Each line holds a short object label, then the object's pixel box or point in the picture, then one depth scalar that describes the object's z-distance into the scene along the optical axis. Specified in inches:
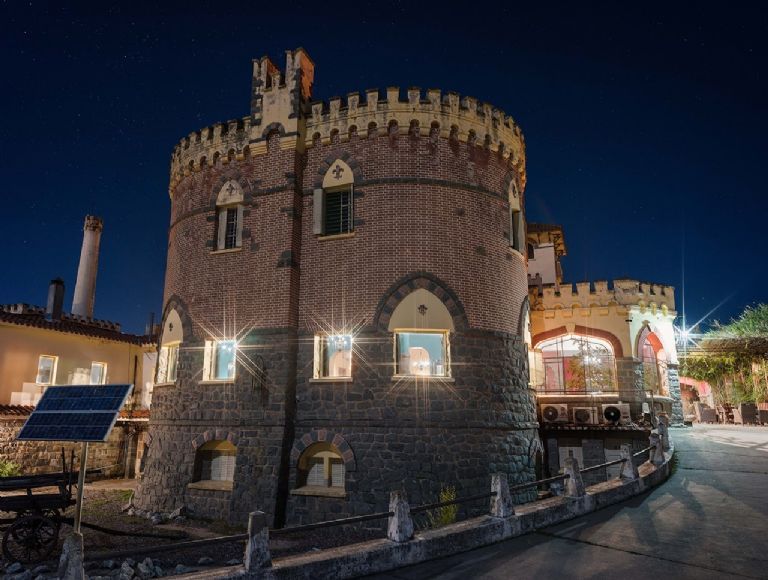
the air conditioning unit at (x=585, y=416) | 796.0
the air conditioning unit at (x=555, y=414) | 807.1
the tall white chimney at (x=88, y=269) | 1405.0
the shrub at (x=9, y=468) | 832.1
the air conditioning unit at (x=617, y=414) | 785.6
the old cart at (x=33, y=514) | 429.4
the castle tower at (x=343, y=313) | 589.6
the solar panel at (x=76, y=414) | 317.1
